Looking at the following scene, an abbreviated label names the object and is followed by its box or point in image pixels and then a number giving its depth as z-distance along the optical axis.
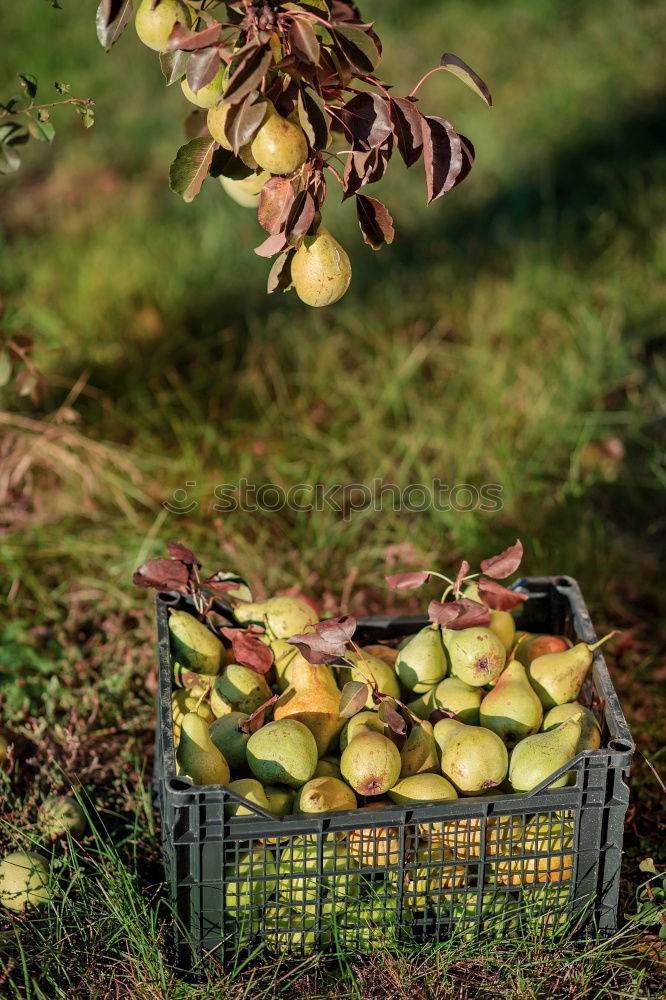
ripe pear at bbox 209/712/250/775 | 2.62
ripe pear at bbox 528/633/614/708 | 2.67
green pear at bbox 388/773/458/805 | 2.56
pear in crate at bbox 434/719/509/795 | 2.57
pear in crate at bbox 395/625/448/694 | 2.70
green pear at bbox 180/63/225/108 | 2.46
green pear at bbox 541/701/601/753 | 2.60
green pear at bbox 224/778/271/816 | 2.53
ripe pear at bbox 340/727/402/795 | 2.56
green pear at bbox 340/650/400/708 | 2.67
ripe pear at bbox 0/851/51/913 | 2.67
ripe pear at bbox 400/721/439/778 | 2.62
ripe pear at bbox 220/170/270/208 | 2.61
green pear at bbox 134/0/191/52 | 2.45
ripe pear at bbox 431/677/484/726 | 2.69
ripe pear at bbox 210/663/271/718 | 2.68
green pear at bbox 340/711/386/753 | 2.62
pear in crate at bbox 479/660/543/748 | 2.63
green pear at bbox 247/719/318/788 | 2.57
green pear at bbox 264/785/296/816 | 2.57
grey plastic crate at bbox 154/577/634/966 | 2.51
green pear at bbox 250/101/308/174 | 2.41
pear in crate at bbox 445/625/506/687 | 2.68
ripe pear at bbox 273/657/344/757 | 2.65
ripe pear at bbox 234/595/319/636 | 2.75
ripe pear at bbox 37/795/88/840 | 2.76
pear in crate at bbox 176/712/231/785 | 2.55
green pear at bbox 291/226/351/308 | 2.50
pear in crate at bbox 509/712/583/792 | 2.57
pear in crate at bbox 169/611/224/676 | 2.73
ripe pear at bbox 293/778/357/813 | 2.53
